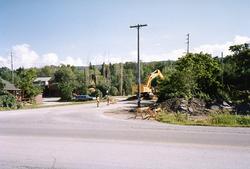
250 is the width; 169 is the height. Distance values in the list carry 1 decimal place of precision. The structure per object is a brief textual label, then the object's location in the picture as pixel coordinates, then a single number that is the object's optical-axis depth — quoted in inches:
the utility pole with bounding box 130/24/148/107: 1001.7
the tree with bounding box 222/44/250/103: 1049.9
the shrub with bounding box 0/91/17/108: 1093.6
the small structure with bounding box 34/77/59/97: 2384.1
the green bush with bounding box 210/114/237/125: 581.2
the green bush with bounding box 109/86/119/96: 2317.9
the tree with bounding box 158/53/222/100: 998.7
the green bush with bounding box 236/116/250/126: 570.0
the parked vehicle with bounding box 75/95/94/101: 1772.7
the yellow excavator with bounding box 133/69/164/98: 1601.8
